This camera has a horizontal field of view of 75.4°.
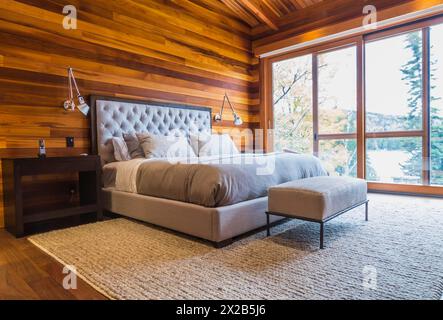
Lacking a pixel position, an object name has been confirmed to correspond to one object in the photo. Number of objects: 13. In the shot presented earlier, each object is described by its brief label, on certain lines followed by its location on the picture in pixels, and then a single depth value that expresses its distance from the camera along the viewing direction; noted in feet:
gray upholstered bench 6.82
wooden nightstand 8.16
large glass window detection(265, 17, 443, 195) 13.03
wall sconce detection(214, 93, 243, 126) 16.41
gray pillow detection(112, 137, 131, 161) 11.14
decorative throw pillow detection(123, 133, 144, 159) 11.51
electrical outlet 10.62
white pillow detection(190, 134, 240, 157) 13.25
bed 7.04
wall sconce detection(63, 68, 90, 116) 10.50
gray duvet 7.06
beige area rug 4.87
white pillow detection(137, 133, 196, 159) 11.06
